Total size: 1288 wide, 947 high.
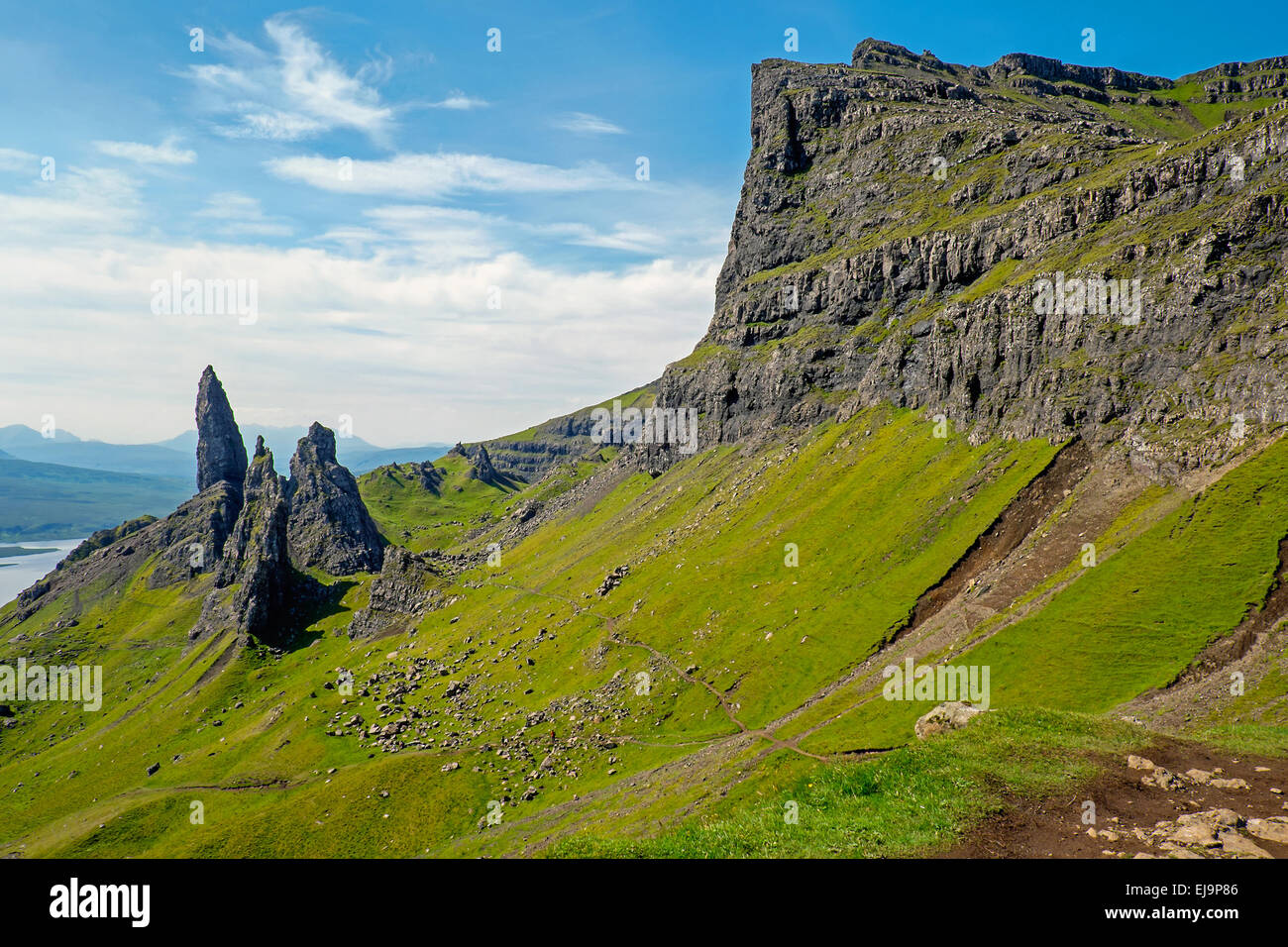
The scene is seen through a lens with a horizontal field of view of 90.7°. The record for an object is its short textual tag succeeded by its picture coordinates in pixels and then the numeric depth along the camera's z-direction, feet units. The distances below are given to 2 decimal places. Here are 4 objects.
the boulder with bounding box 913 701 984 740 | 119.65
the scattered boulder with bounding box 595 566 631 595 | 565.33
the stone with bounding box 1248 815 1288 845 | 77.10
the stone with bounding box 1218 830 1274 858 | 72.43
